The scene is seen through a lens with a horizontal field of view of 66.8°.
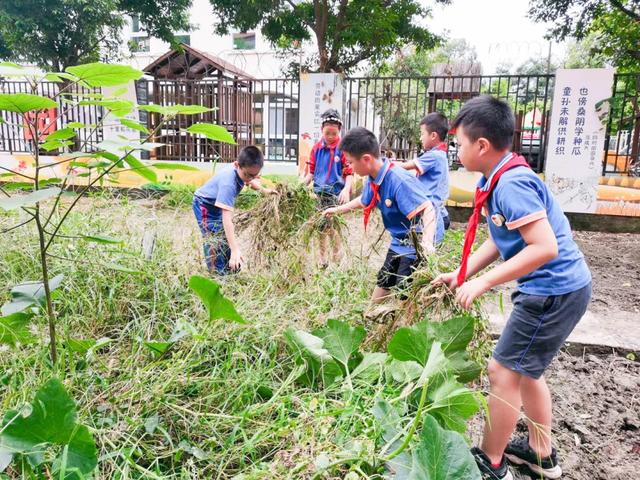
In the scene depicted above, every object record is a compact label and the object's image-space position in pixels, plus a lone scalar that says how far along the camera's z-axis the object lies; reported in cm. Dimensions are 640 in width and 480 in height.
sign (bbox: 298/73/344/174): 813
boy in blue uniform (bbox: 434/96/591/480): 167
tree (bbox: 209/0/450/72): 1133
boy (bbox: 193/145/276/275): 293
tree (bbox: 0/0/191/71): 1263
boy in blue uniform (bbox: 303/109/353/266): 424
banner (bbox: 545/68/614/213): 689
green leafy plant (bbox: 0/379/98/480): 96
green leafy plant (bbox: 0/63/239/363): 94
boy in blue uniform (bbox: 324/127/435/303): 253
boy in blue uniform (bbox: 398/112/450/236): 377
